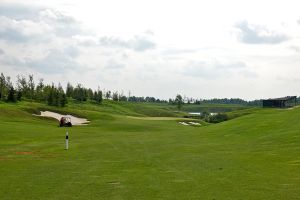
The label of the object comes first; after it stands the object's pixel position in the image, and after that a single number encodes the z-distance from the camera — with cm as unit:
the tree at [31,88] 16115
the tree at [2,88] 13871
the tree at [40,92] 15929
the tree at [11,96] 12925
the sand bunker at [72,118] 9469
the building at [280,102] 11531
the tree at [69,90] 19425
